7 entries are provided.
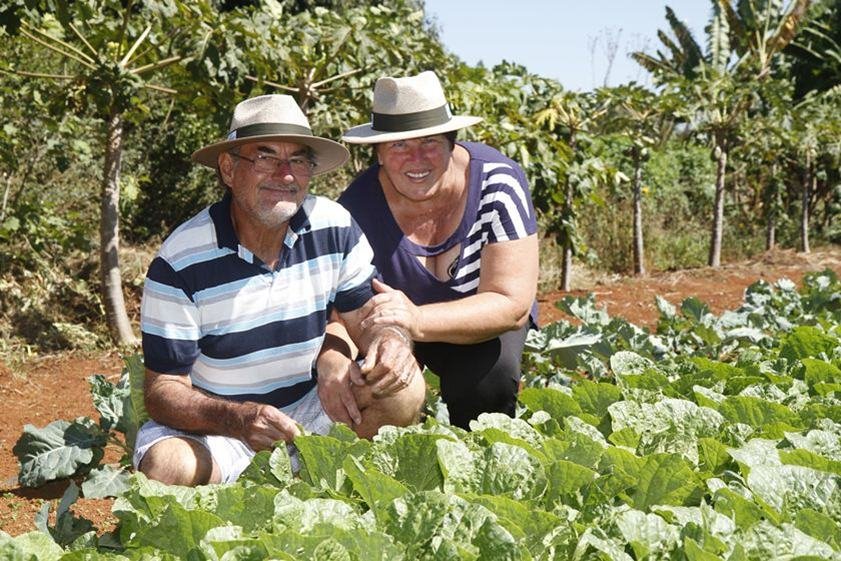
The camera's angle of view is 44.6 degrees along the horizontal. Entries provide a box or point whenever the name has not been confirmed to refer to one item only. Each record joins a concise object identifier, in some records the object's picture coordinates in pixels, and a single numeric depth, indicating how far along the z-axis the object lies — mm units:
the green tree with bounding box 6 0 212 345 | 5676
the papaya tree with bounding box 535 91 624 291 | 9211
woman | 3561
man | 2986
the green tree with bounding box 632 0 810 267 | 12258
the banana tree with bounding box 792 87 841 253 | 13622
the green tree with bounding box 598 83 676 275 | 11469
